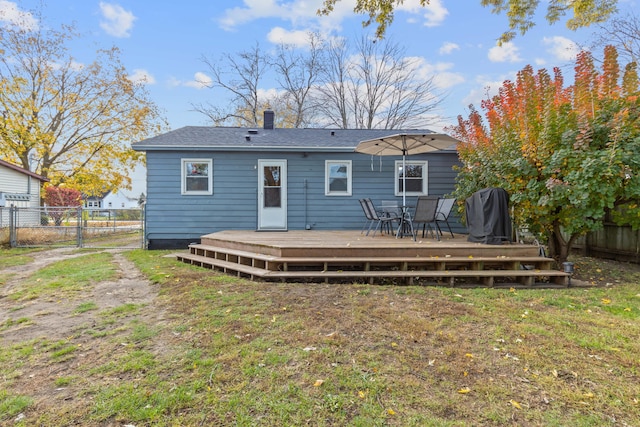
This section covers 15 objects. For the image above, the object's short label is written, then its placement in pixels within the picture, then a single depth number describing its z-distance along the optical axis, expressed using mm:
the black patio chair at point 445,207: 6667
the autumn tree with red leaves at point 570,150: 4656
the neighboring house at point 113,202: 38831
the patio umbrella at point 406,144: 6059
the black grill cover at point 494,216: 5277
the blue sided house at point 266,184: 8438
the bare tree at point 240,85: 20125
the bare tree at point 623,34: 12375
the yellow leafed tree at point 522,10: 5167
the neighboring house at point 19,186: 13375
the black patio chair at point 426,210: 5816
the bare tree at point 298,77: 20750
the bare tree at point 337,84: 20438
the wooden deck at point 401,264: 4746
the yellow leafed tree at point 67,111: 14617
